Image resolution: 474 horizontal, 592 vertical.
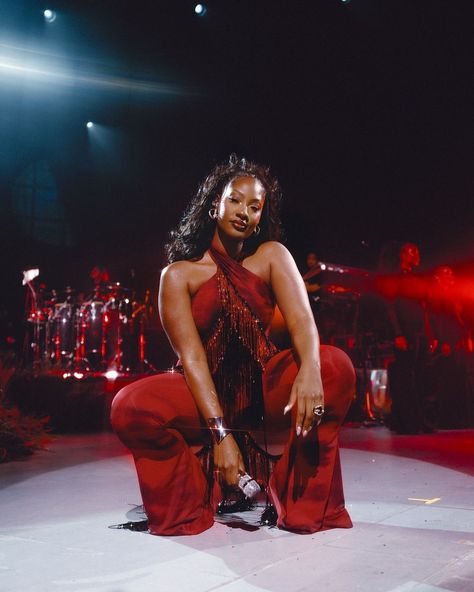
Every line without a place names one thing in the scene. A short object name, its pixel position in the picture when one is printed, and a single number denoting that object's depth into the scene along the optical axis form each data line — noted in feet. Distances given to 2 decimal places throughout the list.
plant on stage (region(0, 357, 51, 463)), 15.64
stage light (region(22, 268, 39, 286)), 37.45
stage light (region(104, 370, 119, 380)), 25.25
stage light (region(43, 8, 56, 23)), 34.97
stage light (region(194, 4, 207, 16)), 32.86
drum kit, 36.60
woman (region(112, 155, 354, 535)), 7.00
